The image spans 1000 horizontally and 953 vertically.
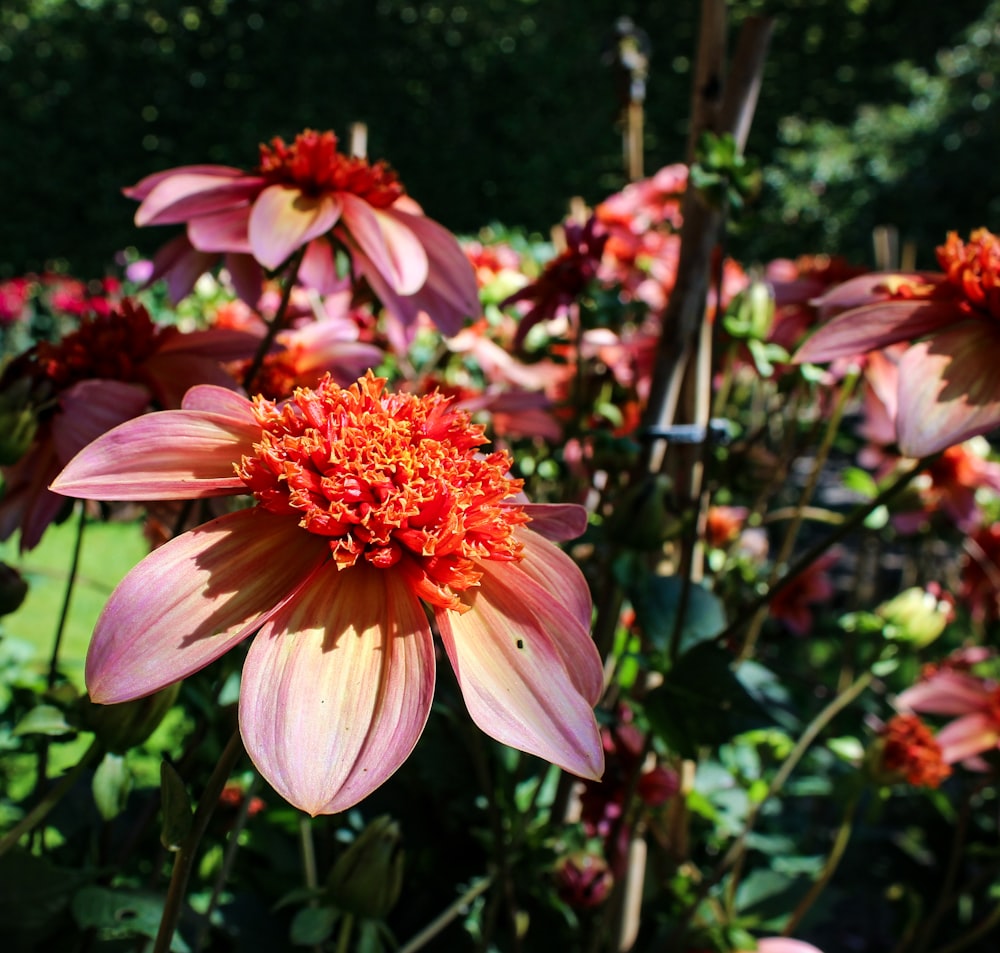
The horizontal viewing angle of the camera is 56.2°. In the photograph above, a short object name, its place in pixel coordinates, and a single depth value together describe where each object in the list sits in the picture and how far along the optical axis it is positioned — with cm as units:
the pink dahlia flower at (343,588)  38
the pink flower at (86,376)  58
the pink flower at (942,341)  54
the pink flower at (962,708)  100
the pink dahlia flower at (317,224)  64
